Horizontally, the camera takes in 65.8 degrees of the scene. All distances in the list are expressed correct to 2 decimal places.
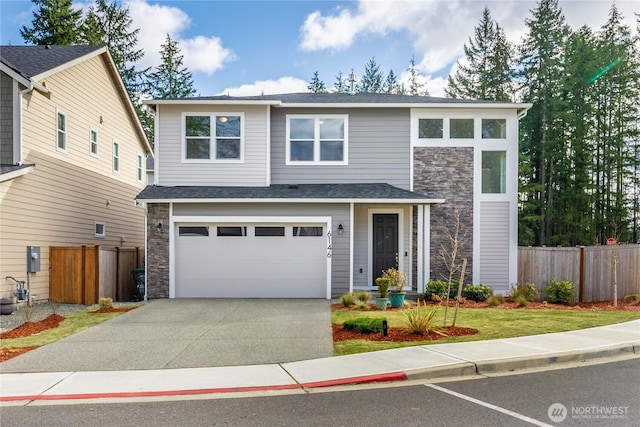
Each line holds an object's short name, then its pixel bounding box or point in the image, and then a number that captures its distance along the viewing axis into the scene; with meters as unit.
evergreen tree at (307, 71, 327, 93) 43.31
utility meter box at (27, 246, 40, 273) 13.64
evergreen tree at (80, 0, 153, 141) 32.88
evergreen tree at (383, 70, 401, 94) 42.72
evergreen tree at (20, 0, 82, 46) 29.94
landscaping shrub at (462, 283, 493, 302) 14.59
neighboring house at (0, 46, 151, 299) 13.49
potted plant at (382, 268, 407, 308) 12.84
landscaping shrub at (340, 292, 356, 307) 12.91
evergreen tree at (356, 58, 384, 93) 43.09
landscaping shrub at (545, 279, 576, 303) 14.59
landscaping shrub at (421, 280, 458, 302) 14.26
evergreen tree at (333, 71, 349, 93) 43.97
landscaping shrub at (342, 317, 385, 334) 9.38
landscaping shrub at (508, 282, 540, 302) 14.88
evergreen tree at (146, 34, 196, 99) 36.22
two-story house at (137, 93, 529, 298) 14.89
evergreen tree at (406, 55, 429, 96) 41.84
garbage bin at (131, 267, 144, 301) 15.79
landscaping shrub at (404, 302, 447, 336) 9.02
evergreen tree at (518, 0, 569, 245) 27.20
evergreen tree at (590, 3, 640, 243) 26.56
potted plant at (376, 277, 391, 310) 12.54
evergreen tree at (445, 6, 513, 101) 31.52
